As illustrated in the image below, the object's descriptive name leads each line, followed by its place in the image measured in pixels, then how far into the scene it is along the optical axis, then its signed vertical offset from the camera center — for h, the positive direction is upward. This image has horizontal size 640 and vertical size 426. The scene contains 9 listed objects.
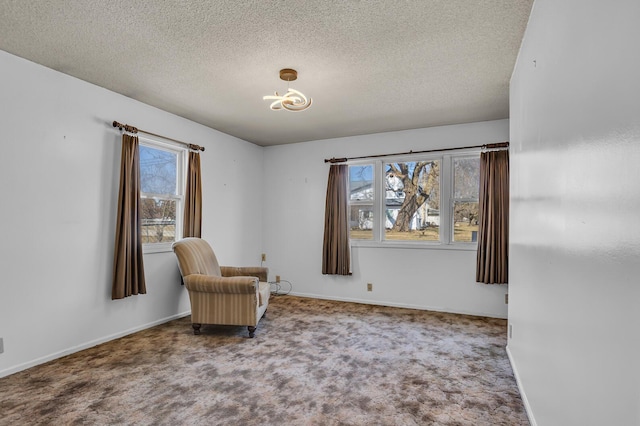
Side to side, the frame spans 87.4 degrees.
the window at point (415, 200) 4.59 +0.32
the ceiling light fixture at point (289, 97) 2.92 +1.07
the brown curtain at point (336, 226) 5.10 -0.08
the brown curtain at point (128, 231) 3.36 -0.16
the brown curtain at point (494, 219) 4.14 +0.05
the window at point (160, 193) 3.90 +0.29
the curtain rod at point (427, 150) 4.21 +0.99
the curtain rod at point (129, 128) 3.43 +0.94
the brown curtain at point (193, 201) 4.26 +0.22
